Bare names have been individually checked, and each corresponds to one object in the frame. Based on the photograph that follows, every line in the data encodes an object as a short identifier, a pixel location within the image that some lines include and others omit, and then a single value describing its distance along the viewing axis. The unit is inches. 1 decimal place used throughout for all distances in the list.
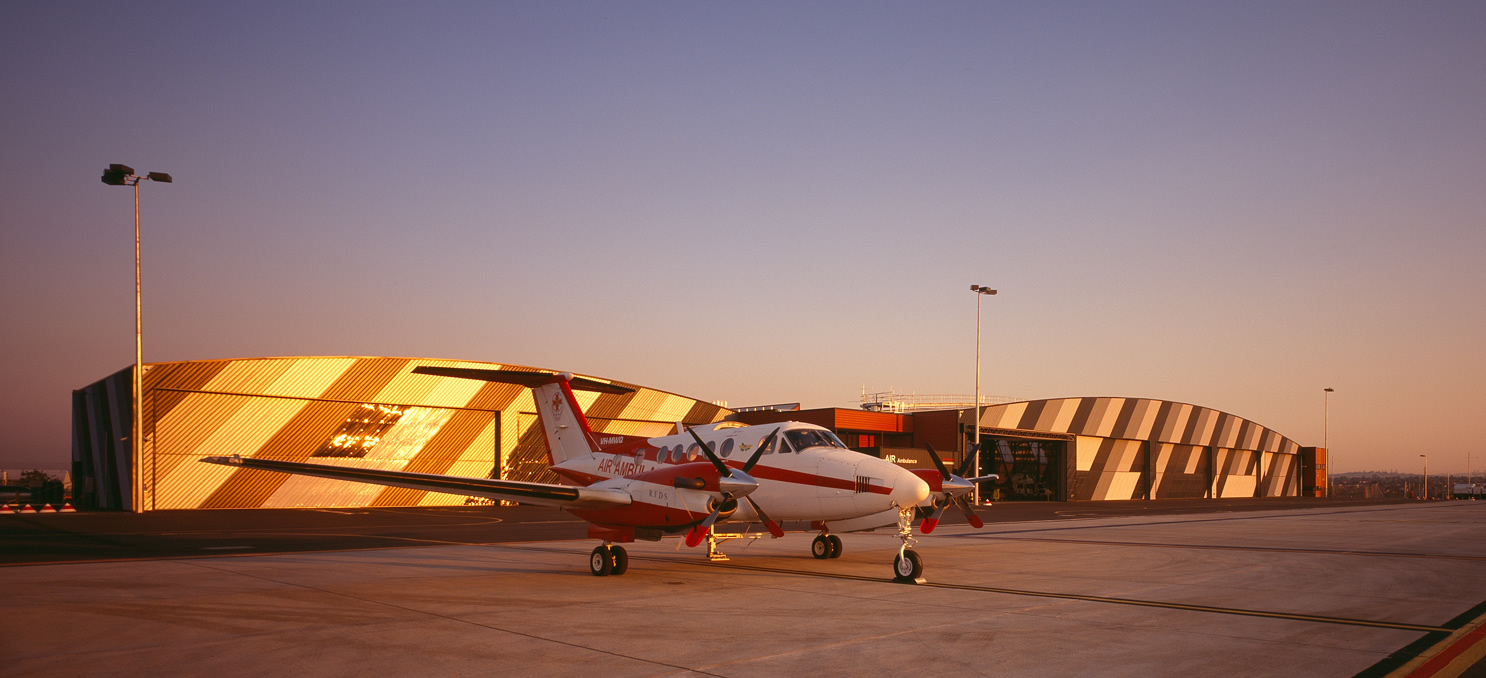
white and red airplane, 615.8
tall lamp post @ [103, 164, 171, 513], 1419.8
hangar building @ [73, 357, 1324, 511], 1711.4
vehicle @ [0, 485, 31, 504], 2078.9
